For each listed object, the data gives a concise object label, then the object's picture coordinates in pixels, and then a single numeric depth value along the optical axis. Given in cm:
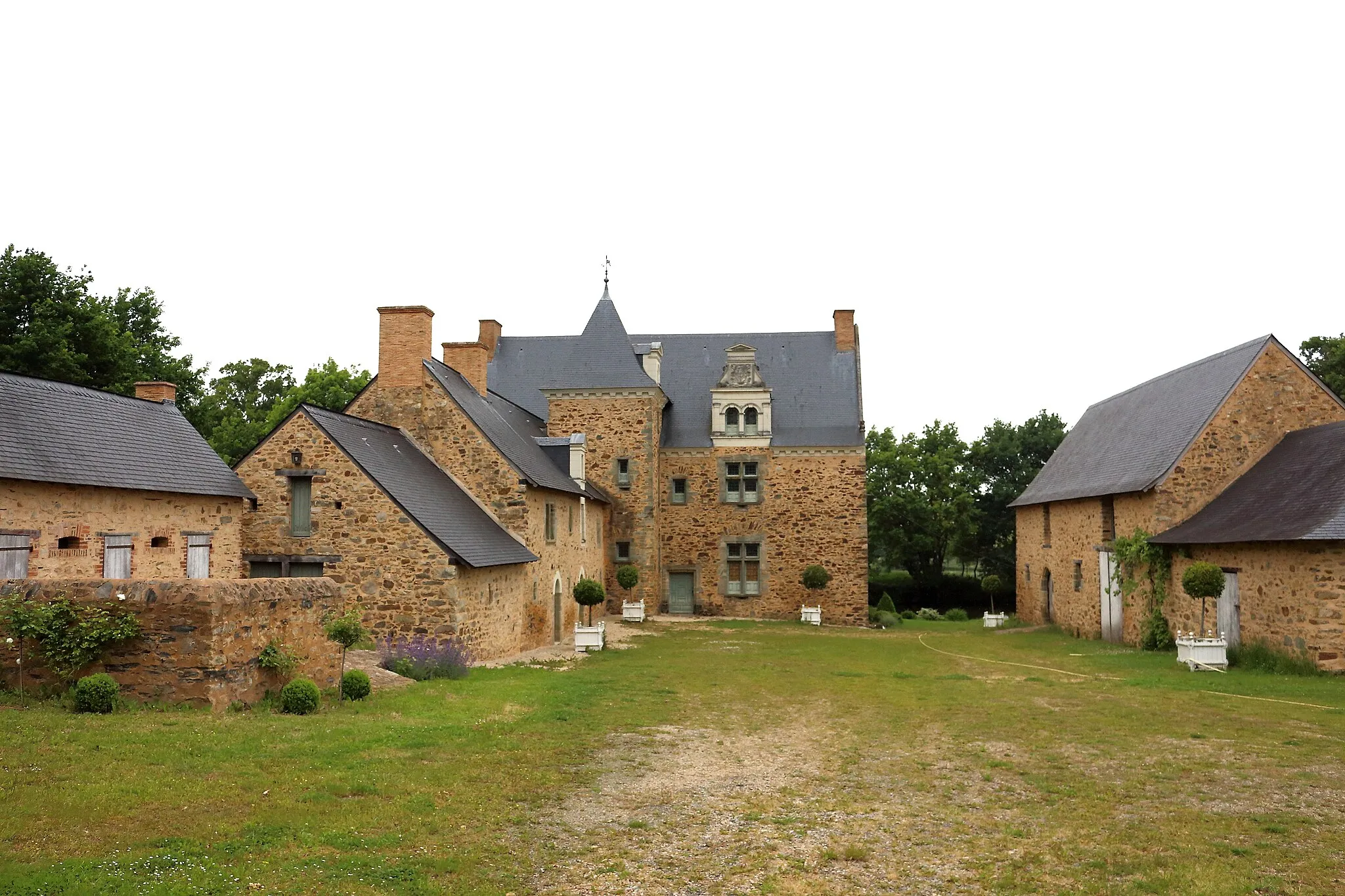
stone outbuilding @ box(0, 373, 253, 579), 1478
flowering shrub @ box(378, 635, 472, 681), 1557
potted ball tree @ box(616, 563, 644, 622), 2970
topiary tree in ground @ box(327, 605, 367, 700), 1256
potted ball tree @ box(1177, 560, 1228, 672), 1772
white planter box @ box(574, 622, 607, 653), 2102
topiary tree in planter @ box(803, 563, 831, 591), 3167
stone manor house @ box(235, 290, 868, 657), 1791
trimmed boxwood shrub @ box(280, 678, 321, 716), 1133
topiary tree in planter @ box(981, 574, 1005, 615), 3744
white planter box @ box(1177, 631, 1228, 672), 1769
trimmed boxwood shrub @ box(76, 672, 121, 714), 1030
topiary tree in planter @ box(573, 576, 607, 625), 2341
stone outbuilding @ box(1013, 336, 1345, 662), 2116
